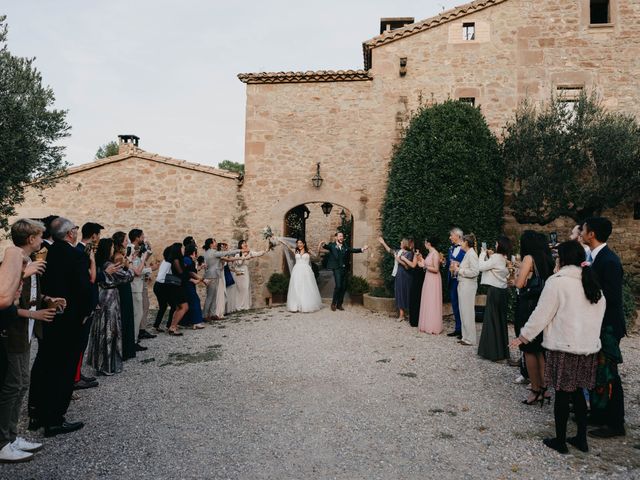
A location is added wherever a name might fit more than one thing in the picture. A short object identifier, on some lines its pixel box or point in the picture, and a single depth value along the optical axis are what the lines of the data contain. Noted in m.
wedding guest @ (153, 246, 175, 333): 8.04
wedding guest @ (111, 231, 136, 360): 5.85
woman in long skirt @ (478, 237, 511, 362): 6.21
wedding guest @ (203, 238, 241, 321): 9.42
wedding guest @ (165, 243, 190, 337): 7.81
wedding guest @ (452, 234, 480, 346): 7.11
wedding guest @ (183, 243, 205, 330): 8.16
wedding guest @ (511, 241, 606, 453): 3.50
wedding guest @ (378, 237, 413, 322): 9.30
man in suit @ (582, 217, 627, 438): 3.83
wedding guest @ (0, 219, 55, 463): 3.32
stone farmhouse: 11.79
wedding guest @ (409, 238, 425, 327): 8.87
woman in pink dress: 8.16
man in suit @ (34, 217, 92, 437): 3.98
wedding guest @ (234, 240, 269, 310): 10.73
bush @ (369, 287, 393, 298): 11.10
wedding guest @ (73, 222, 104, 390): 4.57
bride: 10.20
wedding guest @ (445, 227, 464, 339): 7.70
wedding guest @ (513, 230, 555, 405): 4.62
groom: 9.94
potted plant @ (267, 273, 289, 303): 11.81
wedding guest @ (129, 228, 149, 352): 6.96
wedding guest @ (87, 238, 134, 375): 5.52
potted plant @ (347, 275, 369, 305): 11.59
